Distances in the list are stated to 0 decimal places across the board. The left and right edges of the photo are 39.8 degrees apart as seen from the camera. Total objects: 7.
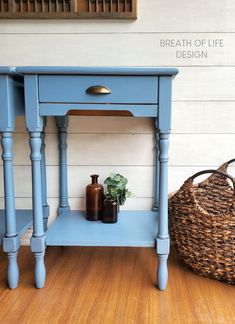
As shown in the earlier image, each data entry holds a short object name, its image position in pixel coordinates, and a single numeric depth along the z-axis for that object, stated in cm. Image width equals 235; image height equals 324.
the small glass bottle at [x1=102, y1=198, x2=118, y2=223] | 132
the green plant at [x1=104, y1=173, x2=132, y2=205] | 136
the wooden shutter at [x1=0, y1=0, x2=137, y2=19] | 141
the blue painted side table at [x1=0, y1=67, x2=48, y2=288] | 107
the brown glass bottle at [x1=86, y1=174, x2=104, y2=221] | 136
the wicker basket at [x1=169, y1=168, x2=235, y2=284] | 113
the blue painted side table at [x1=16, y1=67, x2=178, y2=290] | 106
